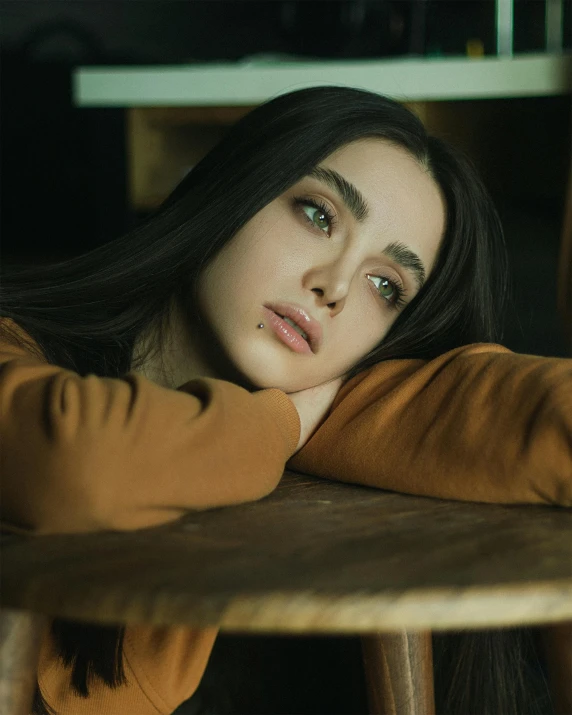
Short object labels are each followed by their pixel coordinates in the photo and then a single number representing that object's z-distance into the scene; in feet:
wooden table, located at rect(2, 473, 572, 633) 2.45
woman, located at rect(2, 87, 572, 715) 2.72
